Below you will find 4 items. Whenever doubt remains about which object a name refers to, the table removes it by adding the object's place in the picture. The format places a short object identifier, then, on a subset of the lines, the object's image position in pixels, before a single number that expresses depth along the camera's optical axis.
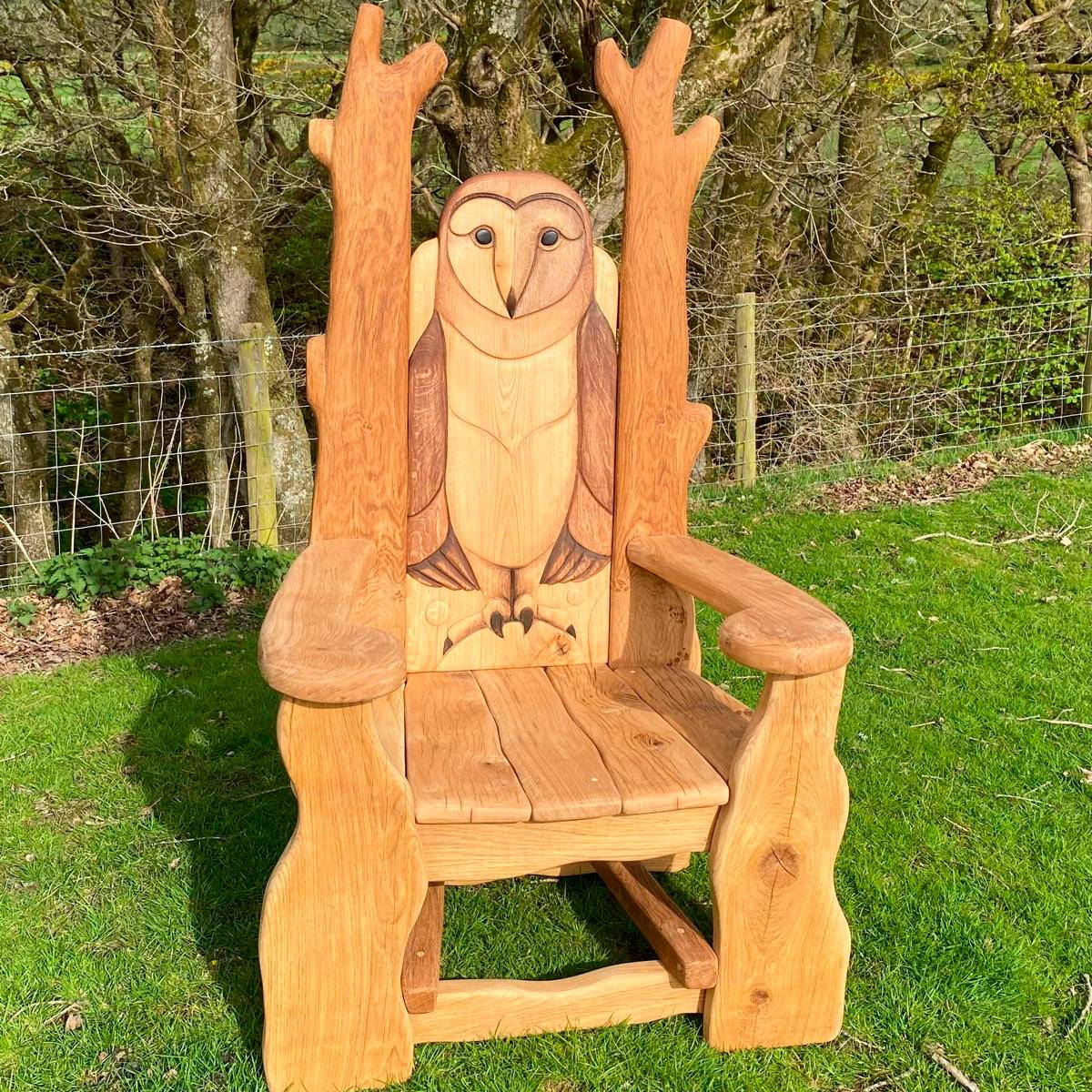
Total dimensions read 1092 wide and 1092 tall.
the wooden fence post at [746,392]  5.64
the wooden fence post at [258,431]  4.57
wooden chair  1.71
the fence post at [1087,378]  6.69
